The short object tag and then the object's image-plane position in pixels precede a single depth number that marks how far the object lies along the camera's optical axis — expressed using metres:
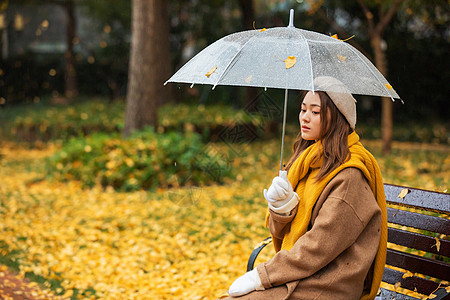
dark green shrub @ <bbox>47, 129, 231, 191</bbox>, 7.84
